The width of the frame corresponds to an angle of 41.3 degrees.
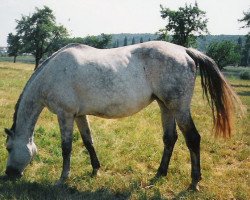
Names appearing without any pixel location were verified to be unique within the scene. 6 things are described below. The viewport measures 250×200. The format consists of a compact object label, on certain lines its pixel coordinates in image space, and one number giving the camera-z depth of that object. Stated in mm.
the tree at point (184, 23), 53053
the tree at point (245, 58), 126594
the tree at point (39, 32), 61438
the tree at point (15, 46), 64162
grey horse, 6023
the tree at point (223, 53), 77312
